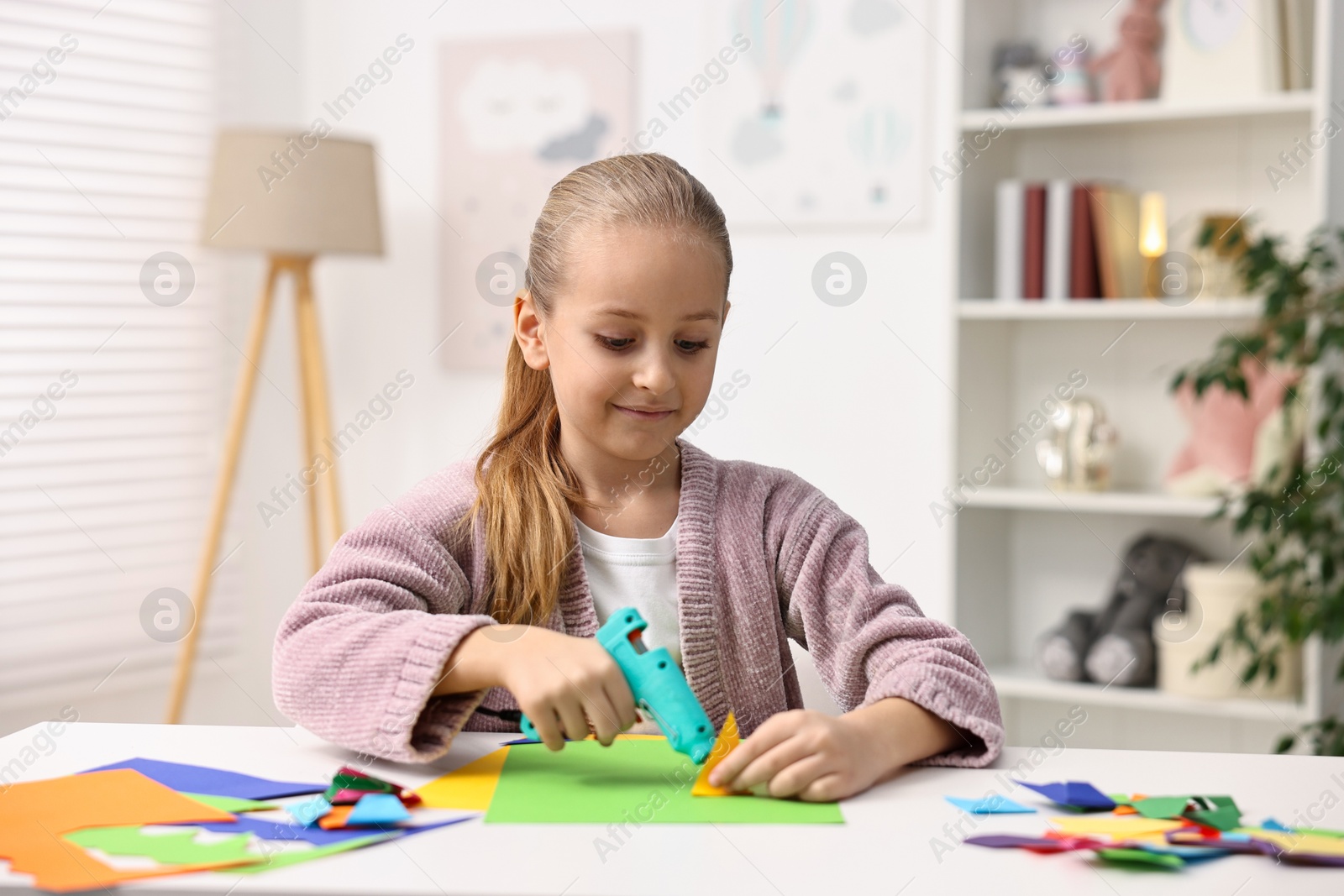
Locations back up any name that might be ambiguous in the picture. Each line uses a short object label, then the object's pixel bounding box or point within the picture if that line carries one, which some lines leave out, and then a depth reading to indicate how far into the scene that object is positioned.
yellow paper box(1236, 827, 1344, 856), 0.70
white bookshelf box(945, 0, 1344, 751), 2.41
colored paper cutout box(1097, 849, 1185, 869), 0.68
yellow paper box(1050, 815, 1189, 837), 0.74
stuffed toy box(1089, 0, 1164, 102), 2.44
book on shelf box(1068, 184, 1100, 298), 2.42
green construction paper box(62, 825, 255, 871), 0.67
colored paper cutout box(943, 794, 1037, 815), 0.78
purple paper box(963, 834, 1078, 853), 0.71
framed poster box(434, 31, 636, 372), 2.96
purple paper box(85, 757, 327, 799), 0.79
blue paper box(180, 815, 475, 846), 0.71
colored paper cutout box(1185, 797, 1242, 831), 0.75
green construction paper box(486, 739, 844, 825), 0.76
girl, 0.88
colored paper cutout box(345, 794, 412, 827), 0.73
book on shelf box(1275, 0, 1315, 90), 2.30
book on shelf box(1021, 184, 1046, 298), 2.46
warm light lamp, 2.44
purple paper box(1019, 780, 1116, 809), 0.79
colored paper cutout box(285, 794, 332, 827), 0.73
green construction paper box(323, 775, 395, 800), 0.78
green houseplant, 2.06
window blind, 2.61
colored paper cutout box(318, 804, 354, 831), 0.72
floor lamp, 2.72
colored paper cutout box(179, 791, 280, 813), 0.76
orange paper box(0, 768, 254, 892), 0.65
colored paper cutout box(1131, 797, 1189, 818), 0.76
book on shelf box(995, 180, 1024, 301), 2.47
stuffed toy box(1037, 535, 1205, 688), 2.41
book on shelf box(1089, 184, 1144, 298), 2.43
